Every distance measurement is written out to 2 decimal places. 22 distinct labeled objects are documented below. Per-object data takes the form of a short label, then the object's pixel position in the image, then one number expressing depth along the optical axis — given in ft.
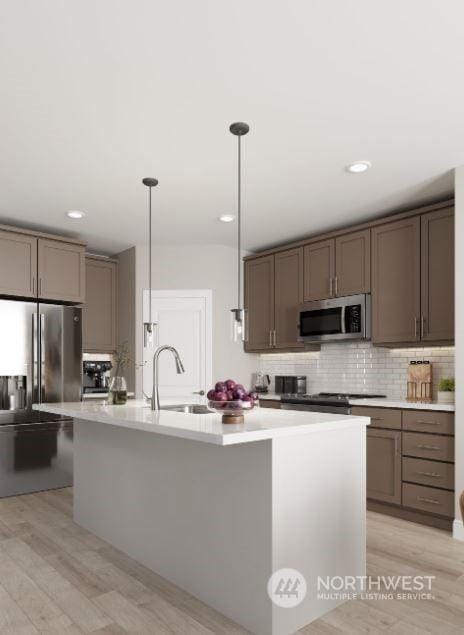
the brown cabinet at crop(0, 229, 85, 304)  15.12
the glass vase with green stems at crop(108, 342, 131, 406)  11.20
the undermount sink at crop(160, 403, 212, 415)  11.20
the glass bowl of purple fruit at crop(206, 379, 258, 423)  7.55
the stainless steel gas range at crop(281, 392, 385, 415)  14.21
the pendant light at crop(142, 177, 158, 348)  11.10
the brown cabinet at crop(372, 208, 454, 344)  13.01
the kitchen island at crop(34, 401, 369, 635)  7.25
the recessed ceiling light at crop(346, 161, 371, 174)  11.27
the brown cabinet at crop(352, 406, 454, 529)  11.89
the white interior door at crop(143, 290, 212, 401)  18.49
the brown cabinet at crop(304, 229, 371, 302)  15.10
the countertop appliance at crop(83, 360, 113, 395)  18.33
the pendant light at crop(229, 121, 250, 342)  9.02
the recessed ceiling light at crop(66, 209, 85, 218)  14.71
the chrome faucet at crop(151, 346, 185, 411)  9.57
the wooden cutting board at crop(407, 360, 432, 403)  13.97
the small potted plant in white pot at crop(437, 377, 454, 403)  12.48
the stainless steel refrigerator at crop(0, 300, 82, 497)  14.92
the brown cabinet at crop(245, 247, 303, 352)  17.42
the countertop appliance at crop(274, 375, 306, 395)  17.85
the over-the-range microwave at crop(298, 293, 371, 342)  14.93
